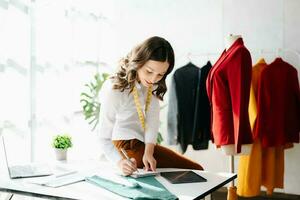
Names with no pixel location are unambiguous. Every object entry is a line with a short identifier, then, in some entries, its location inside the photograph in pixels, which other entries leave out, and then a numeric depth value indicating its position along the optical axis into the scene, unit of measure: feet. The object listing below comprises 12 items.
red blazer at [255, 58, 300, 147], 11.34
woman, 7.26
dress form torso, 9.84
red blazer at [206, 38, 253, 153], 9.55
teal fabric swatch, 5.49
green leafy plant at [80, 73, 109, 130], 12.80
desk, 5.66
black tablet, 6.46
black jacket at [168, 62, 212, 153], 12.67
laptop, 6.85
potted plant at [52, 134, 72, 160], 8.36
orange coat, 11.39
